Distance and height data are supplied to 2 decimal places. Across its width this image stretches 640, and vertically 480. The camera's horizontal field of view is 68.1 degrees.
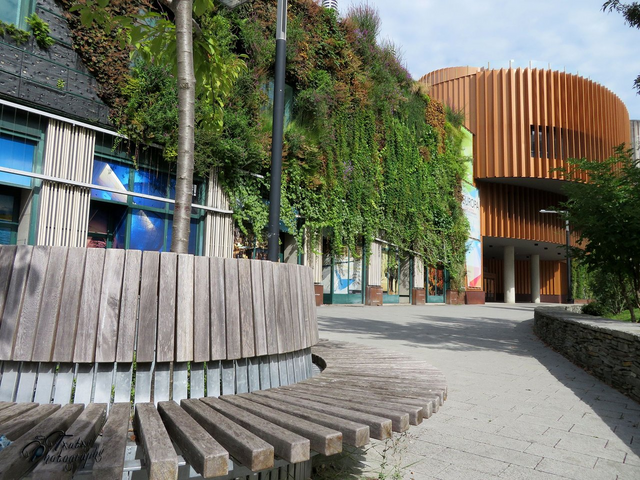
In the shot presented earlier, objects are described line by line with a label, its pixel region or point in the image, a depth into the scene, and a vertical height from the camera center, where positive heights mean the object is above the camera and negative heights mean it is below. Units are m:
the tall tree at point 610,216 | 8.24 +1.34
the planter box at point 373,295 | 19.91 -0.42
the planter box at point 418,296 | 23.77 -0.50
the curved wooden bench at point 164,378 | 1.67 -0.51
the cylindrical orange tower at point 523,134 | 29.53 +9.94
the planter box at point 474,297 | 27.89 -0.56
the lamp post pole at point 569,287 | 30.23 +0.16
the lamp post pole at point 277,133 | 5.52 +1.84
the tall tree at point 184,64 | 3.04 +1.75
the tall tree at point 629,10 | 8.43 +5.05
